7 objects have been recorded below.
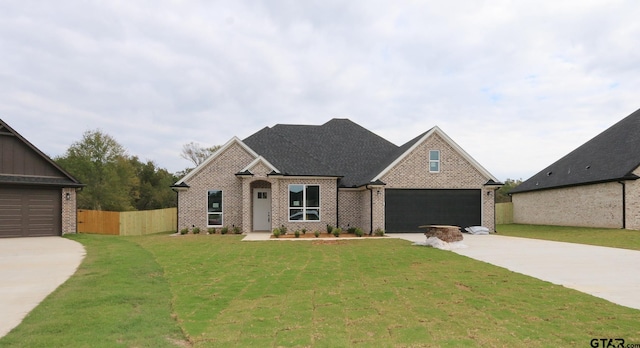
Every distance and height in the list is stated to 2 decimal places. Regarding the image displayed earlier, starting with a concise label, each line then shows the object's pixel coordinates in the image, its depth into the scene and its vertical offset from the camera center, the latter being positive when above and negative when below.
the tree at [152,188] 47.94 -1.14
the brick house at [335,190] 21.78 -0.64
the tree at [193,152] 51.81 +3.31
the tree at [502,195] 46.12 -1.94
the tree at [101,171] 42.44 +0.80
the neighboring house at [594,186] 21.70 -0.52
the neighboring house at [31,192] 19.34 -0.64
